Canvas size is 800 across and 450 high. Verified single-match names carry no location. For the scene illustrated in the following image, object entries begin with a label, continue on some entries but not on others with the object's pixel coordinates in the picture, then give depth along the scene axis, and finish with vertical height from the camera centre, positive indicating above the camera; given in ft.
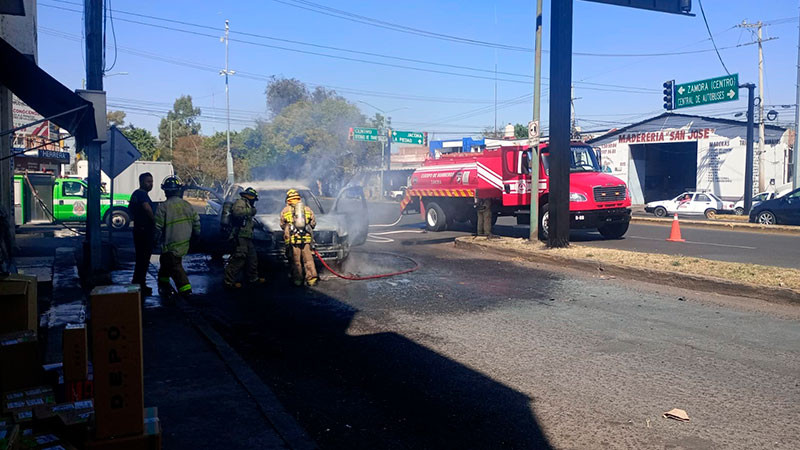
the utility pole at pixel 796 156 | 79.30 +6.14
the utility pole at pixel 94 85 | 29.22 +5.47
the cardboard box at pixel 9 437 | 8.02 -3.20
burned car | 33.53 -1.69
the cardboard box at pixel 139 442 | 8.56 -3.42
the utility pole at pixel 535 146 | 45.68 +4.17
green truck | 69.97 -0.17
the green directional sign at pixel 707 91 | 82.89 +15.60
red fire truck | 50.70 +1.19
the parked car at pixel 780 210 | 65.46 -0.79
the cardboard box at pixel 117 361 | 8.53 -2.27
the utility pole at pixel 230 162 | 123.68 +8.07
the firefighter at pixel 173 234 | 27.35 -1.51
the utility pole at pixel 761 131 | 104.32 +12.61
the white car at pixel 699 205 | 93.56 -0.35
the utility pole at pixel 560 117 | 41.70 +5.87
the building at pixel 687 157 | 116.78 +9.64
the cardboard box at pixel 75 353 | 11.15 -2.81
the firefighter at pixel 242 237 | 30.68 -1.84
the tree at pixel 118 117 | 223.10 +30.36
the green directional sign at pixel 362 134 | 149.79 +16.30
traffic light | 87.37 +15.42
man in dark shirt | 28.86 -1.39
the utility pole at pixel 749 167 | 82.43 +4.89
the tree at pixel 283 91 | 155.74 +27.84
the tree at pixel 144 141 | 199.66 +19.56
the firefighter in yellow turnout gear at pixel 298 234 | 30.99 -1.70
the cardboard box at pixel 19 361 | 11.30 -3.02
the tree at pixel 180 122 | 232.32 +30.75
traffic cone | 52.00 -2.61
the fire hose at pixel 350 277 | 32.88 -4.11
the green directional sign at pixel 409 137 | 160.12 +16.94
